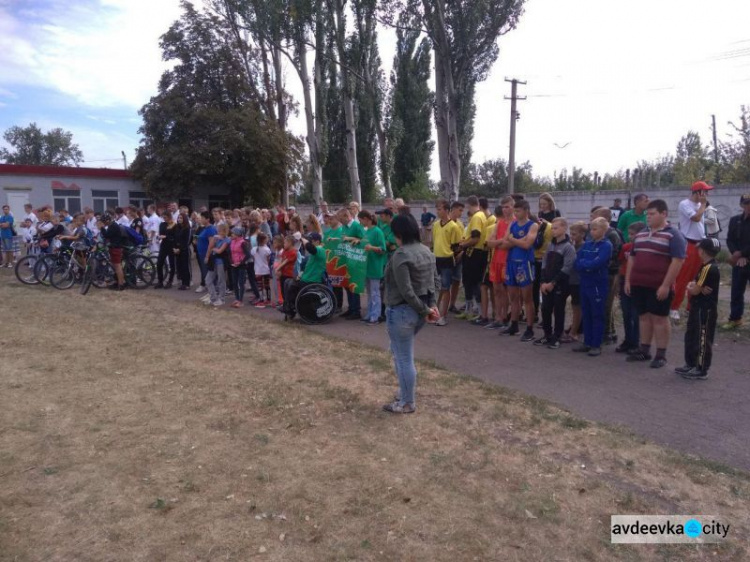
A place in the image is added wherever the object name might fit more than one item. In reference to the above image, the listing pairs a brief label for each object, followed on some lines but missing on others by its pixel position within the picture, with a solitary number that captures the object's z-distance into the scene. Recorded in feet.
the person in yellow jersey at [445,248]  30.89
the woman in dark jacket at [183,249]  43.52
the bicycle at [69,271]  44.27
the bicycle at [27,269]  45.21
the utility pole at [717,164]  81.30
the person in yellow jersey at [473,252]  30.45
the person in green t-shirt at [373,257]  31.37
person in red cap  28.50
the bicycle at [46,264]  44.55
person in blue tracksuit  23.76
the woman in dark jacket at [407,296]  16.84
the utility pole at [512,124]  99.45
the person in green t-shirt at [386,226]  32.32
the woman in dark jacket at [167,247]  43.75
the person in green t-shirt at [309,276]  31.76
